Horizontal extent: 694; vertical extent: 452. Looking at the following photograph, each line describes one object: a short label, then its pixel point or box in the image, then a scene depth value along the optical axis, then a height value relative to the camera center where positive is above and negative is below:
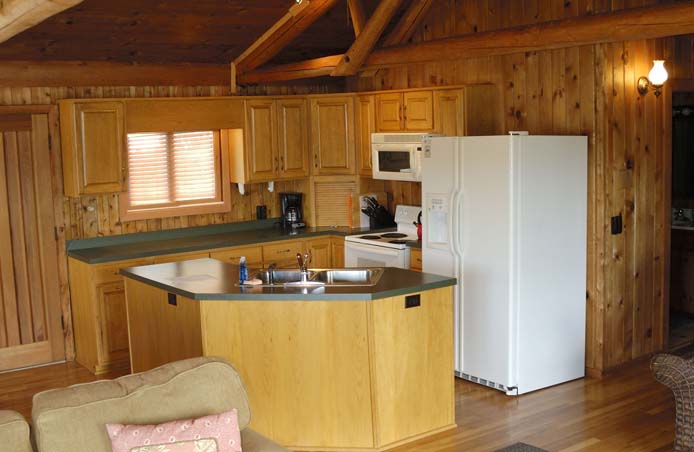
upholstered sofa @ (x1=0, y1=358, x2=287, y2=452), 3.01 -0.89
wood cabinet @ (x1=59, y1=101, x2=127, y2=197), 6.57 +0.15
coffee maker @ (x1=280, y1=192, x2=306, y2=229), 7.89 -0.47
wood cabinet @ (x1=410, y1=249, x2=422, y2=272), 6.60 -0.80
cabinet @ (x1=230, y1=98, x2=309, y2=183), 7.49 +0.15
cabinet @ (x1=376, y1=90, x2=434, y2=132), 6.88 +0.37
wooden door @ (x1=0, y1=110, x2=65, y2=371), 6.61 -0.63
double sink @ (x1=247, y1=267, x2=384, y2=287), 5.26 -0.73
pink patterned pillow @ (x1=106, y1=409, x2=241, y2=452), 3.02 -0.98
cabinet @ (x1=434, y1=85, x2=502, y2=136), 6.54 +0.32
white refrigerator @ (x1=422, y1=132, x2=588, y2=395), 5.70 -0.67
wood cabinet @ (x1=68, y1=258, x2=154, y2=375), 6.48 -1.13
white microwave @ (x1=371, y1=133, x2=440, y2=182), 6.96 +0.00
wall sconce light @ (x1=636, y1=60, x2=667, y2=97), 6.10 +0.50
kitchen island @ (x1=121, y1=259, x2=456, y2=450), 4.78 -1.08
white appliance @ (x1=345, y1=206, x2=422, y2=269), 6.73 -0.71
